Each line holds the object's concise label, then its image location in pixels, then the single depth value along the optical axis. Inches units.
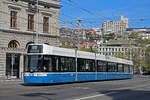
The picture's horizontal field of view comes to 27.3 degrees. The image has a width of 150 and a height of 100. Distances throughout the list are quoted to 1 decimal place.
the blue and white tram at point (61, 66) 901.8
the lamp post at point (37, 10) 1523.3
